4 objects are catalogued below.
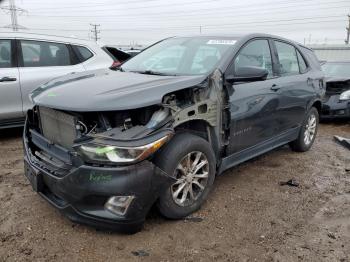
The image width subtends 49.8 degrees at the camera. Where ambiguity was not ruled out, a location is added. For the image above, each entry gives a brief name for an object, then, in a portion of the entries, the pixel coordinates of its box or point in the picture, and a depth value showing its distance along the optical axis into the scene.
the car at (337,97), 8.01
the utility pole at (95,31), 63.61
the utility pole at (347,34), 51.18
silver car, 5.54
